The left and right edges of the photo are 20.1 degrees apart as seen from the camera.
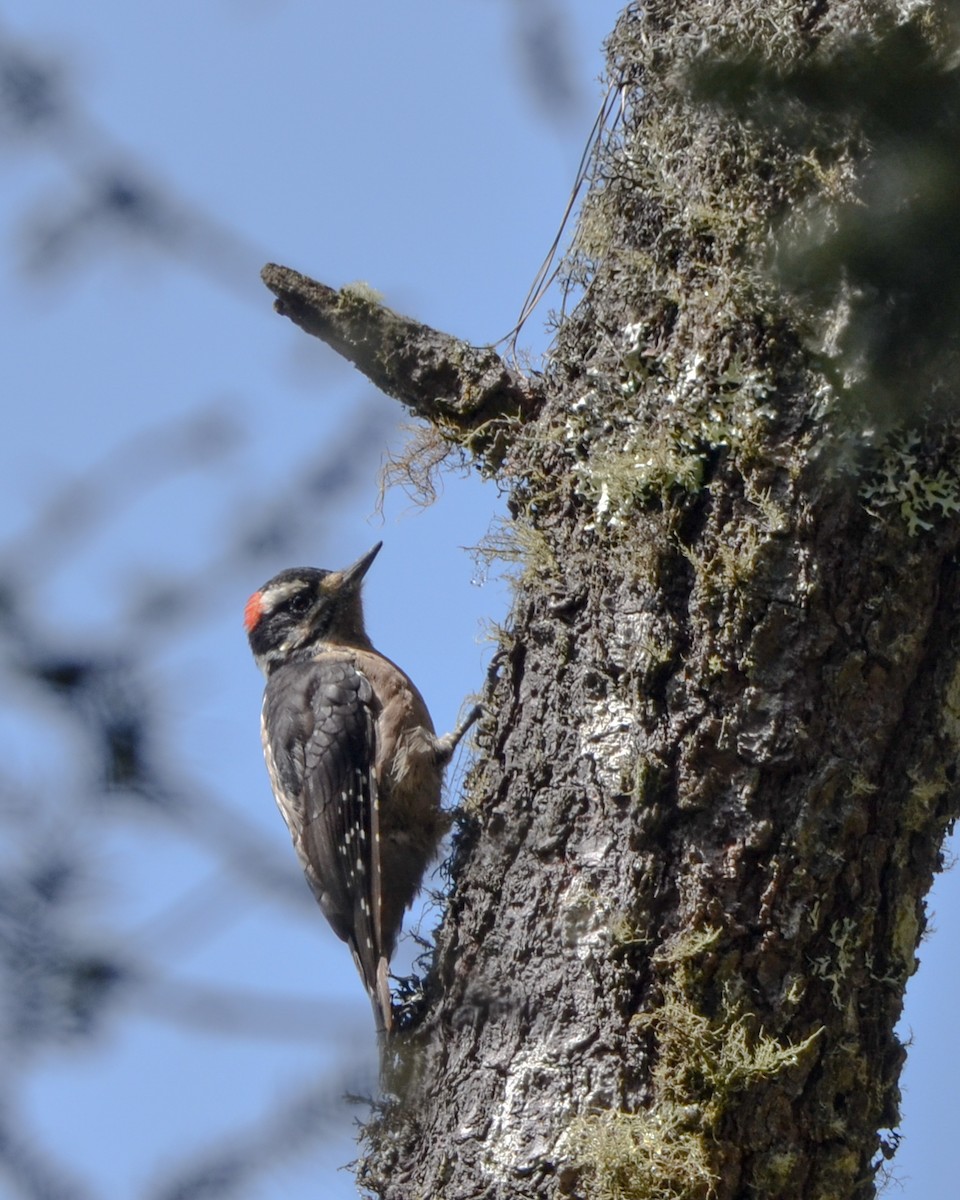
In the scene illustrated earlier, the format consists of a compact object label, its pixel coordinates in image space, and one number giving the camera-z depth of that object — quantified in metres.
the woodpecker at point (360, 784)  8.86
